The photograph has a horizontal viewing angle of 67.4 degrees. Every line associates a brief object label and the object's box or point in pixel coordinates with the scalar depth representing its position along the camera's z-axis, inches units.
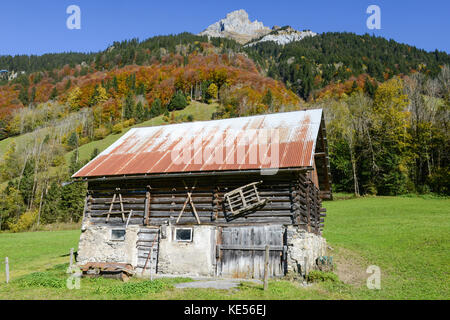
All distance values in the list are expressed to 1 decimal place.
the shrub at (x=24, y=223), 2151.8
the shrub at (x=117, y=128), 3641.5
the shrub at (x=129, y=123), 3751.7
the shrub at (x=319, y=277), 577.9
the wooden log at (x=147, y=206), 716.5
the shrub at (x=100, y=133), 3563.0
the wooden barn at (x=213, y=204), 635.5
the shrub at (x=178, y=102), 4141.2
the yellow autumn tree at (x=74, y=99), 4146.2
